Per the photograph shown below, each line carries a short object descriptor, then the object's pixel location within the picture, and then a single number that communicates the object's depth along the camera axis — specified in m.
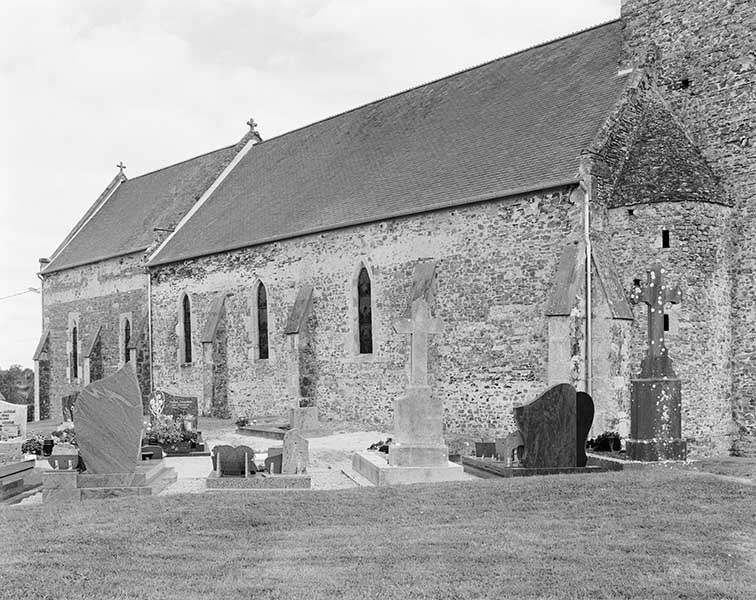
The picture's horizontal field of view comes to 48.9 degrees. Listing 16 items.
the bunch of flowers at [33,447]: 16.08
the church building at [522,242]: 16.75
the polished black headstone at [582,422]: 11.99
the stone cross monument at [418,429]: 12.41
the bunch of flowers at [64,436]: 15.88
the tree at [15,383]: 61.11
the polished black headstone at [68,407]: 22.25
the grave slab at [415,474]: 12.10
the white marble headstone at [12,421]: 15.19
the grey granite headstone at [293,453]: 12.34
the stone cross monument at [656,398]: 11.89
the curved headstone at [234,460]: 12.02
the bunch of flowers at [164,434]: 16.72
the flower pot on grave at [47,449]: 16.27
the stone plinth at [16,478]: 12.20
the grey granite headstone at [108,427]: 11.52
